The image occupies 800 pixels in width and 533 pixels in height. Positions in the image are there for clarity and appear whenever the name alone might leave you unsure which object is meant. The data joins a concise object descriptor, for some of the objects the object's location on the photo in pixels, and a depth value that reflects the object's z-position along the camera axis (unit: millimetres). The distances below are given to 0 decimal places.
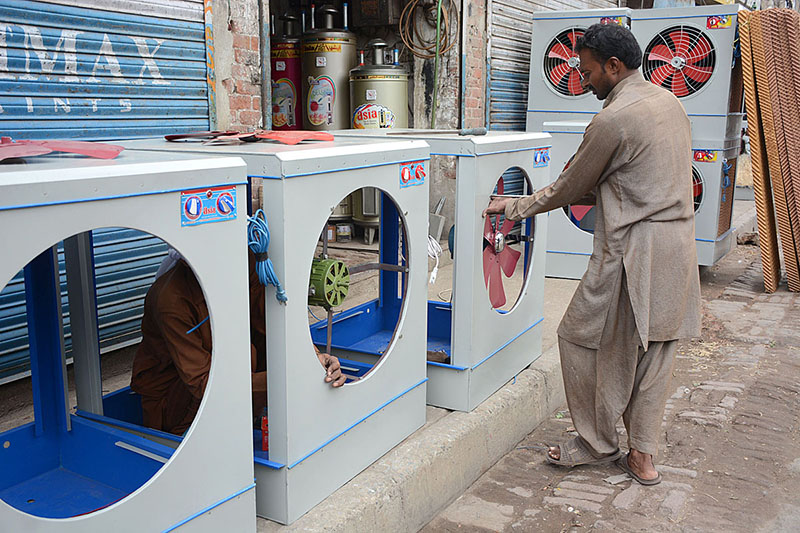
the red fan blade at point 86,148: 2266
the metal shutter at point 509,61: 8398
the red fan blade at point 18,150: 2054
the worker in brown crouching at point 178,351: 2689
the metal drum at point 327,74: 7348
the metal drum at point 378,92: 7137
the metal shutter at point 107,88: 3705
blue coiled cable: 2434
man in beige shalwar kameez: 3346
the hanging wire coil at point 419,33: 7492
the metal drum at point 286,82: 7461
